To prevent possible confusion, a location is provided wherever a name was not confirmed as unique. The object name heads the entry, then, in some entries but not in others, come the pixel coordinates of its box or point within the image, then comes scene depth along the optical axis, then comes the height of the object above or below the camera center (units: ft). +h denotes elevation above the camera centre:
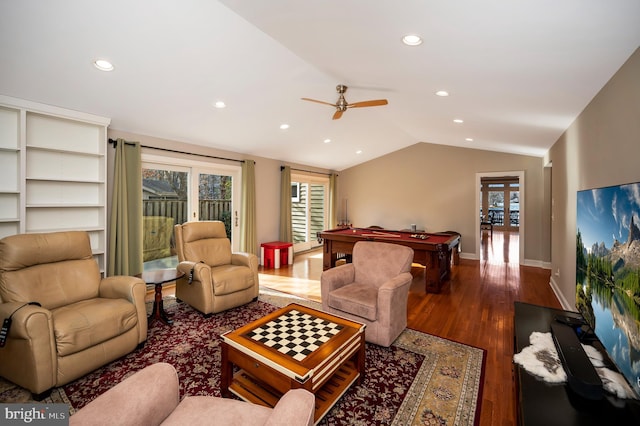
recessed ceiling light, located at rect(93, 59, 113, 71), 8.44 +4.37
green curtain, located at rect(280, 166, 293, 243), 21.77 +0.74
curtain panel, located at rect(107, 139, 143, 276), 12.46 -0.02
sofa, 3.37 -2.41
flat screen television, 3.95 -0.95
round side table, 10.15 -2.88
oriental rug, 6.07 -4.07
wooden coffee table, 5.56 -2.89
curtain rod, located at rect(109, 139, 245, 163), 12.58 +3.17
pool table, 13.96 -1.69
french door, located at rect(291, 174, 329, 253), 24.85 +0.27
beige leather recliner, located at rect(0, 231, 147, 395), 6.38 -2.49
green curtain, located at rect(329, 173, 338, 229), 27.37 +0.84
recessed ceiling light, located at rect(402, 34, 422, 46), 6.49 +3.96
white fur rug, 4.55 -2.70
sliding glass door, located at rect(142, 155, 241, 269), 14.55 +0.82
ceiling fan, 10.67 +4.19
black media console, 4.01 -2.81
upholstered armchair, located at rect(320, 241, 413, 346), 8.52 -2.52
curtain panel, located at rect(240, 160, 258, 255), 18.51 +0.12
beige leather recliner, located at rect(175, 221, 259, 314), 10.71 -2.27
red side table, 19.07 -2.76
